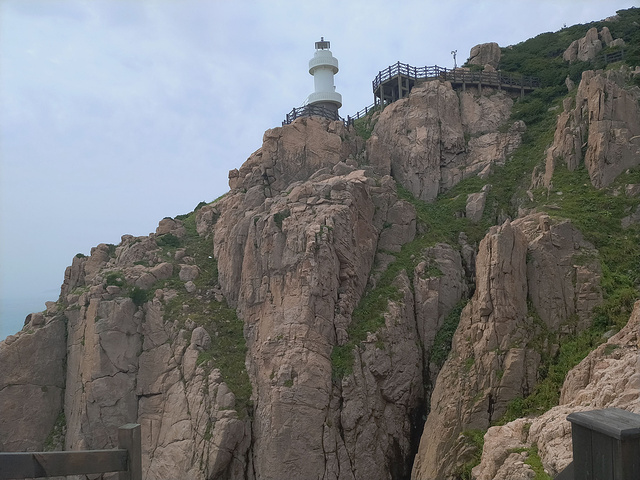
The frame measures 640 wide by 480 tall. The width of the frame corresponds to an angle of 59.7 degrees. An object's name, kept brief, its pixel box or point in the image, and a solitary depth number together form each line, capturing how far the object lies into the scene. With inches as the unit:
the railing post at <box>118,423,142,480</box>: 278.7
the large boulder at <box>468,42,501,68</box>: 1833.2
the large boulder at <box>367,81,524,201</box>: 1411.2
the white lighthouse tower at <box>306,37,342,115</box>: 1748.3
